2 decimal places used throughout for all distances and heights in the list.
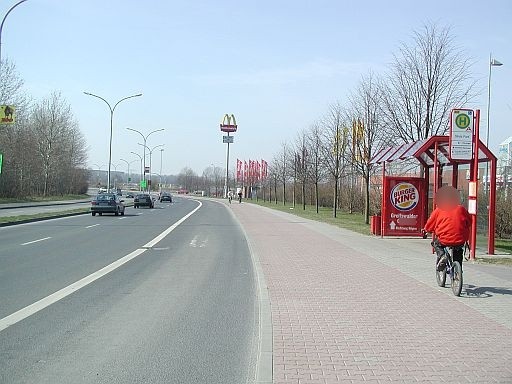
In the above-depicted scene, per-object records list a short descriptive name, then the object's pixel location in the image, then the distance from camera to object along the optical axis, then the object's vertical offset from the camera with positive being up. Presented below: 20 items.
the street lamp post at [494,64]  24.69 +5.92
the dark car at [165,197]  76.44 -1.07
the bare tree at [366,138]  29.58 +3.09
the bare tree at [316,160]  42.52 +2.65
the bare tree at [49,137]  72.38 +6.37
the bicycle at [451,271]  9.51 -1.28
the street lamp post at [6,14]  22.92 +6.99
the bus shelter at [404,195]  19.77 +0.04
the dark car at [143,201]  53.69 -1.19
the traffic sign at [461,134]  15.35 +1.73
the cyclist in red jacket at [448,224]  9.73 -0.47
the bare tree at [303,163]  48.28 +2.69
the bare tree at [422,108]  23.75 +3.81
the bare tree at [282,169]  62.34 +2.77
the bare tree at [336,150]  34.66 +2.84
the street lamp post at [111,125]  46.66 +5.15
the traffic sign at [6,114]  25.16 +3.13
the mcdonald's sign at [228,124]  115.81 +13.66
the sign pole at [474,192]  14.85 +0.16
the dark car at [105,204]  36.16 -1.06
